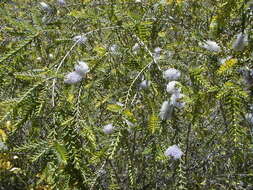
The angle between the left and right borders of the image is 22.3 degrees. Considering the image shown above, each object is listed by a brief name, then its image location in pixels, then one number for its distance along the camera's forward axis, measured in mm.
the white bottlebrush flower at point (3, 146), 1106
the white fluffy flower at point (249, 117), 871
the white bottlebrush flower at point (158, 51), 870
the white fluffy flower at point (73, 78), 731
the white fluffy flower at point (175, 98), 699
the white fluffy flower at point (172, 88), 694
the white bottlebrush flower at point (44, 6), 1017
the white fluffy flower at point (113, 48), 800
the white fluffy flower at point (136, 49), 837
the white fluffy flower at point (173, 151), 759
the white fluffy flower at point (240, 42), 758
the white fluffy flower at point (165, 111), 700
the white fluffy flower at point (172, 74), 716
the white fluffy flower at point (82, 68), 739
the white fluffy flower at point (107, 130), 814
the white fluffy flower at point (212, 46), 808
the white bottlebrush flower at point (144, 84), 727
